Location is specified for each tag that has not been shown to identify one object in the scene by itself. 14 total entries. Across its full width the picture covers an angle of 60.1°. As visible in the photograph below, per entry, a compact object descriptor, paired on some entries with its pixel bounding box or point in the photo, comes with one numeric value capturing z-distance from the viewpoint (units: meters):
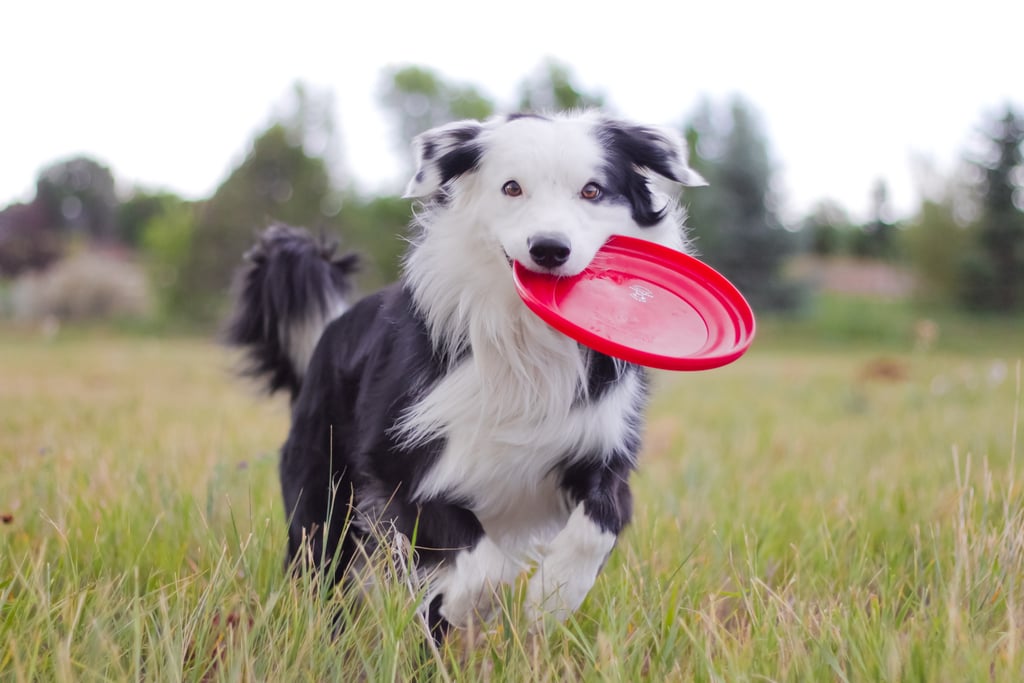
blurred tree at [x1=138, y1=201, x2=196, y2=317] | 23.25
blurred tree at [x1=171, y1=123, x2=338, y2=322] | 21.92
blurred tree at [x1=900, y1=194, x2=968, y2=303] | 26.08
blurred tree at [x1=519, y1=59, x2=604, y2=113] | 27.09
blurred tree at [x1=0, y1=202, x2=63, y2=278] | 23.62
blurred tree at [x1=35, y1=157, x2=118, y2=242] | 33.41
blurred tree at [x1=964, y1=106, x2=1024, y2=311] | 25.00
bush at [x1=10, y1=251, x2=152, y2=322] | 22.59
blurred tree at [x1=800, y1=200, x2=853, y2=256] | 38.84
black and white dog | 2.37
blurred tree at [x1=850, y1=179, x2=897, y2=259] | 37.31
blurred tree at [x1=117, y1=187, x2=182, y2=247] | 40.84
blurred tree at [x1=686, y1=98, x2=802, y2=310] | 25.62
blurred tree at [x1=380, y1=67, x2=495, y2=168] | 30.52
